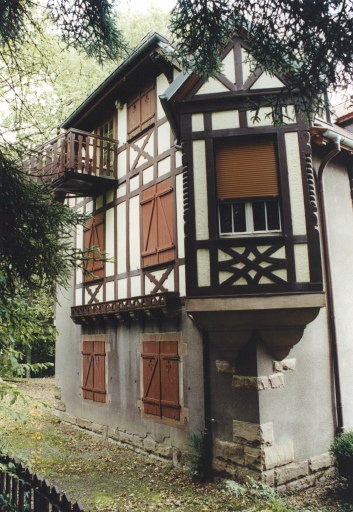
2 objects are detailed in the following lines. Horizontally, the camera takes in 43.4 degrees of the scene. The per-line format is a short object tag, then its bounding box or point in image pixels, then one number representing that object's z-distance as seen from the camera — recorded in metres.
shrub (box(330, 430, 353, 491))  7.52
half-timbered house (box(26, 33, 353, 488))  6.96
